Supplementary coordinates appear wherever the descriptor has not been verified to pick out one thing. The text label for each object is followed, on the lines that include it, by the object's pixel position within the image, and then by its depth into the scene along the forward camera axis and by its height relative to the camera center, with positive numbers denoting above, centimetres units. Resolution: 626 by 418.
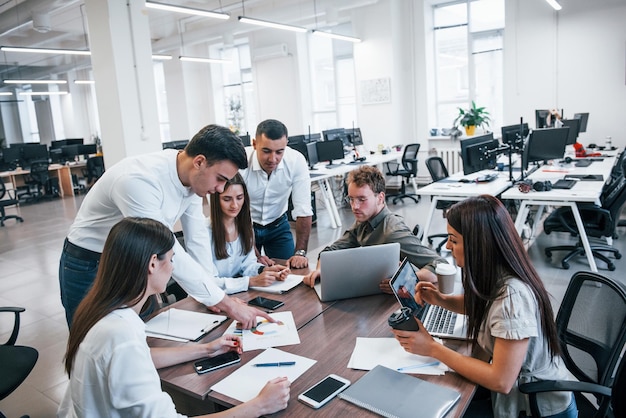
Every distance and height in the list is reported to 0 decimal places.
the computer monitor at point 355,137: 851 -22
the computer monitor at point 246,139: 854 -13
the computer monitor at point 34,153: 1015 -12
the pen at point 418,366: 145 -74
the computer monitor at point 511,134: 590 -26
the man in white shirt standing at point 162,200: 180 -24
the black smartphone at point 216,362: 151 -73
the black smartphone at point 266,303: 200 -72
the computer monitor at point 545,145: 507 -37
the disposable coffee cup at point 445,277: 203 -67
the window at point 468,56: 832 +107
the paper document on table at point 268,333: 166 -73
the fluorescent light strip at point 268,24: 673 +157
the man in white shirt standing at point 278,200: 304 -46
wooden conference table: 131 -74
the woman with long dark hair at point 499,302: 139 -55
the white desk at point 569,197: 399 -73
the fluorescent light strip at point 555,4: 653 +144
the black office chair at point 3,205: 790 -93
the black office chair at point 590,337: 141 -77
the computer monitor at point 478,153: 483 -39
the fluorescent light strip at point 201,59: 994 +159
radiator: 879 -74
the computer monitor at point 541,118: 678 -10
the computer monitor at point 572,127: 656 -25
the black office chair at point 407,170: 792 -82
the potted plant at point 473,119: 798 -5
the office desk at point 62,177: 1079 -68
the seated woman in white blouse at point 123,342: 114 -48
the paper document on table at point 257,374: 138 -73
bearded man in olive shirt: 220 -48
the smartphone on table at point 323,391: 129 -73
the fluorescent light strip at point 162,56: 966 +165
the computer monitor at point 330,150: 714 -36
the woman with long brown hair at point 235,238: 239 -54
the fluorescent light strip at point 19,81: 1067 +150
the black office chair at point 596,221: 408 -99
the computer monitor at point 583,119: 706 -17
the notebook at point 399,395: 123 -73
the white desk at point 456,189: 457 -71
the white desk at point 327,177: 646 -68
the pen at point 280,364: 150 -73
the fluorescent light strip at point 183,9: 555 +158
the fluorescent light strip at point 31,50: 761 +157
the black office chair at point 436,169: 564 -59
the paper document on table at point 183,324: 179 -72
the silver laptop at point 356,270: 192 -59
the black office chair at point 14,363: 199 -94
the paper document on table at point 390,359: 145 -74
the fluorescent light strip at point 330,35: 806 +152
